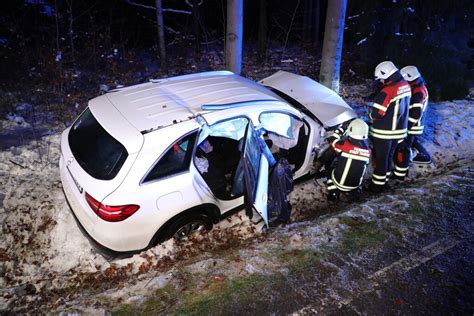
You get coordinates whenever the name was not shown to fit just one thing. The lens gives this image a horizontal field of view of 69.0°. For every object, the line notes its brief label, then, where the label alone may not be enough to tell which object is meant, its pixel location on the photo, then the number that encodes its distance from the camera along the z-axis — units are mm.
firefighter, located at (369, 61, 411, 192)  4945
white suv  3363
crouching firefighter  4676
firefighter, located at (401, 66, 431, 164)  5465
